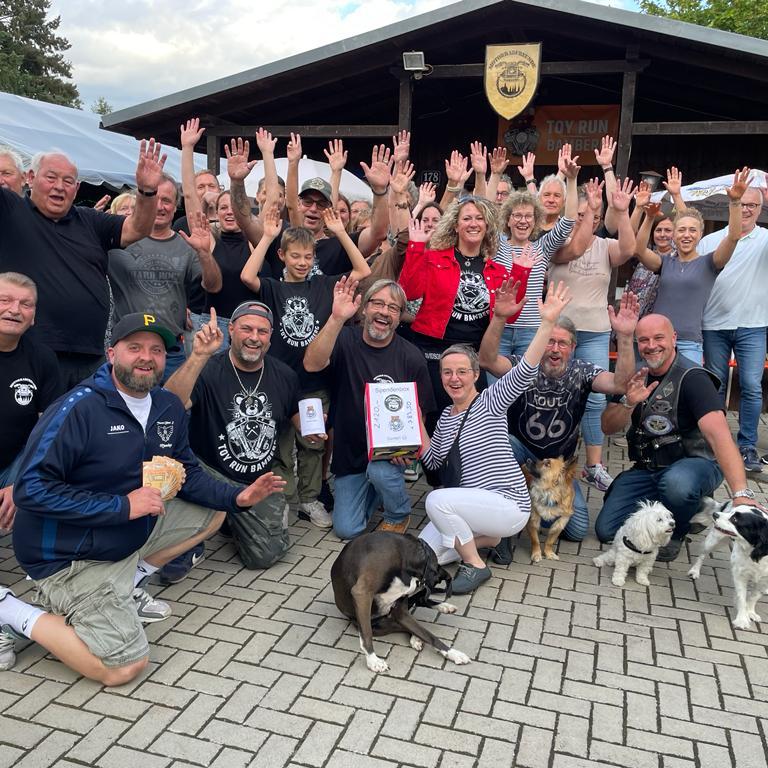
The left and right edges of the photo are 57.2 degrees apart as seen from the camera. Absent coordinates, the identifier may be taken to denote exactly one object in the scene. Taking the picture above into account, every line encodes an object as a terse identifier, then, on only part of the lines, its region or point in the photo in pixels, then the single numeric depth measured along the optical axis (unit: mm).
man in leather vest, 4355
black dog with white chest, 3439
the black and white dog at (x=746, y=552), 3775
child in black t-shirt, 4996
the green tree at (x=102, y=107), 79456
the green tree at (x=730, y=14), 26828
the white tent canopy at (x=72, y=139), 11805
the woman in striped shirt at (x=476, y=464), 4211
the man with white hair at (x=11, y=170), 5383
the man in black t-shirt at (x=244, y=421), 4383
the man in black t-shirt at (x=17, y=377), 3812
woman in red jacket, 5035
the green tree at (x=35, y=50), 39656
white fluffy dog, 4195
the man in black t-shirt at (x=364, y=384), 4742
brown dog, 4605
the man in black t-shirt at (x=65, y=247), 4340
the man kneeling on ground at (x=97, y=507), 3176
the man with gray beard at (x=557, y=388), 4543
